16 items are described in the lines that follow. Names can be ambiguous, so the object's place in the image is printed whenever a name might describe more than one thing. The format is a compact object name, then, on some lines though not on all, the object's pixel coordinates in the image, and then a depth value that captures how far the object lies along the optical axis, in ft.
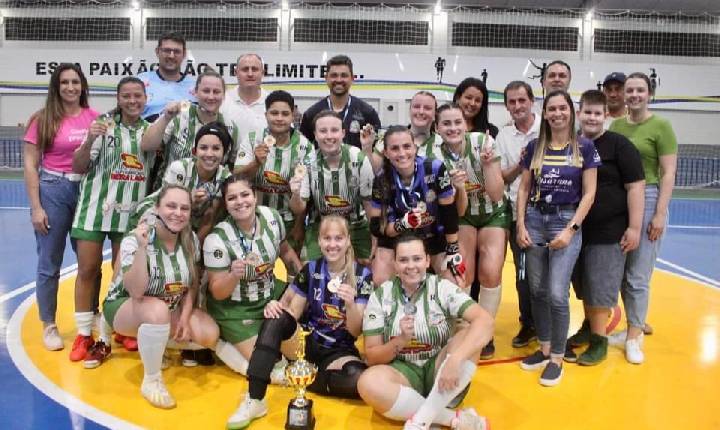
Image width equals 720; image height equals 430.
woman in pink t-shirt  14.55
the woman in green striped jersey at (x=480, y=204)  13.79
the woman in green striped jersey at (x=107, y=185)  14.35
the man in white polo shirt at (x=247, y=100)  16.08
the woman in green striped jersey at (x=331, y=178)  13.51
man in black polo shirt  16.61
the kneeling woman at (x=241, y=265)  12.78
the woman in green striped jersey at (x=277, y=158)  14.21
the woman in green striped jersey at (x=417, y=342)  10.57
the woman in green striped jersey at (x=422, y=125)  14.08
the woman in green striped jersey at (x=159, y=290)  12.10
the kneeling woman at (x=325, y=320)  11.17
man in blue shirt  16.29
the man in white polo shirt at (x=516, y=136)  15.14
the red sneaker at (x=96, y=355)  13.80
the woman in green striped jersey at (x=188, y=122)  14.46
